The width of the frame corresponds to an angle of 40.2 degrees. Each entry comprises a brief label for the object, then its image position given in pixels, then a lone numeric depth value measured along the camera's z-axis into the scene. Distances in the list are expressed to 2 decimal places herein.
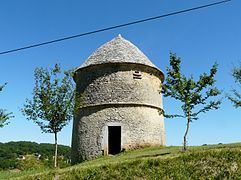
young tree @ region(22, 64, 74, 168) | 19.34
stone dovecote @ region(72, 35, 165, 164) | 20.75
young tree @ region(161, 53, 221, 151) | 16.39
